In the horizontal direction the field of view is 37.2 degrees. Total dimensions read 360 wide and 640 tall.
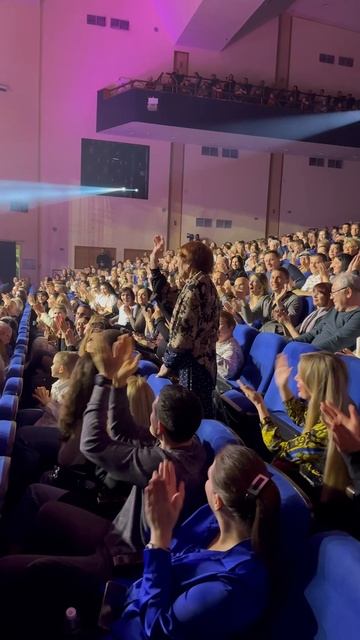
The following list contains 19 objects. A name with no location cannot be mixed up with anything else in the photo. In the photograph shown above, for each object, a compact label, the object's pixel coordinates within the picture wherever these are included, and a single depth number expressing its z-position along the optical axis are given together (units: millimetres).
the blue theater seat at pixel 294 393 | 1656
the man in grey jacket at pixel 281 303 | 2656
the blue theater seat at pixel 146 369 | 1830
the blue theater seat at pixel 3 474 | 1201
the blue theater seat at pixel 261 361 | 2098
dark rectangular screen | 9938
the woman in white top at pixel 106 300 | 4387
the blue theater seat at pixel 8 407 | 1646
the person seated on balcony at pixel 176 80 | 8523
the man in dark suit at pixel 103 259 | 10077
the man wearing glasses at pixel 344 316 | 1973
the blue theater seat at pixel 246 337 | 2361
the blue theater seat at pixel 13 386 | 1910
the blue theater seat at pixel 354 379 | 1484
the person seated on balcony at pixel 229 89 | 8691
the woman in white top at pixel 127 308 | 3551
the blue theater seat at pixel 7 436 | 1393
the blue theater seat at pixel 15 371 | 2250
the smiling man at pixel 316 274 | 2947
